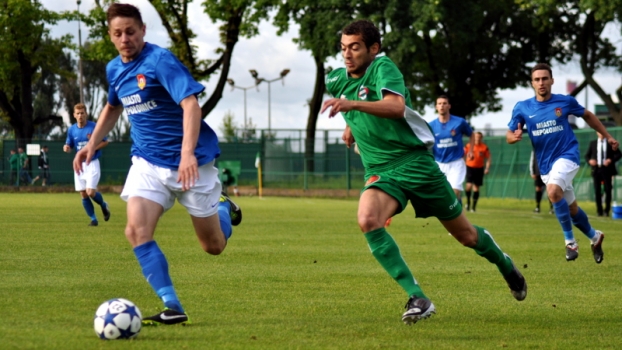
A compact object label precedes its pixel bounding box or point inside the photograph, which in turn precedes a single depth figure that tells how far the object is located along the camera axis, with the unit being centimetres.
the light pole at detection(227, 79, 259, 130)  6091
